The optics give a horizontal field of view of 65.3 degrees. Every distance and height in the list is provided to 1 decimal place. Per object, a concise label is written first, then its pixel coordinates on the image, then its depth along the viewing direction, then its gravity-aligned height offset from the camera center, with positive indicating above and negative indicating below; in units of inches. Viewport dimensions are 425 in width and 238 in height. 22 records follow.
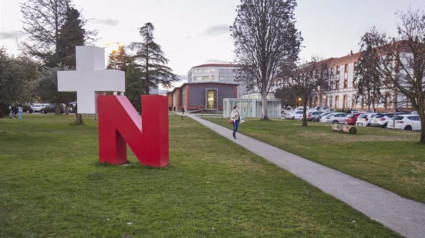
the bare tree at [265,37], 1451.8 +299.6
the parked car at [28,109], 2240.4 -31.7
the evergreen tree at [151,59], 2110.0 +292.3
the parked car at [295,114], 1813.1 -58.2
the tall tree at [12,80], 589.0 +44.8
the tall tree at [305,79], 1144.0 +87.4
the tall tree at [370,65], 662.5 +81.0
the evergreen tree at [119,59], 2297.5 +353.6
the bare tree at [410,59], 614.9 +86.3
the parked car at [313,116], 1657.6 -59.9
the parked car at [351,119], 1358.3 -61.6
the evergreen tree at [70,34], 1616.6 +344.1
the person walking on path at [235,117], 679.1 -26.4
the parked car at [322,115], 1582.7 -53.4
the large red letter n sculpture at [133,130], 328.2 -26.1
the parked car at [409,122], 1058.7 -58.6
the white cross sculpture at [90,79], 342.3 +26.6
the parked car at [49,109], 2188.7 -30.9
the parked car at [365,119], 1255.5 -57.2
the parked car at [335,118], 1449.3 -61.7
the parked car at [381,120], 1173.2 -56.7
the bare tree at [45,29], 1546.5 +361.9
